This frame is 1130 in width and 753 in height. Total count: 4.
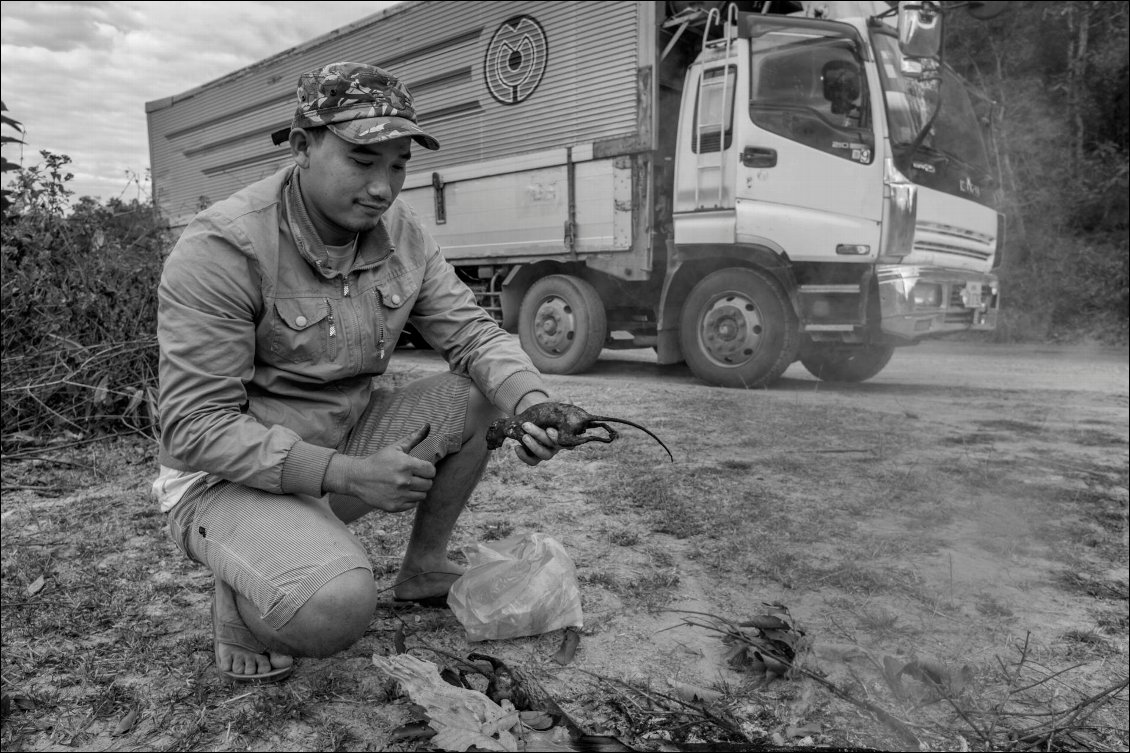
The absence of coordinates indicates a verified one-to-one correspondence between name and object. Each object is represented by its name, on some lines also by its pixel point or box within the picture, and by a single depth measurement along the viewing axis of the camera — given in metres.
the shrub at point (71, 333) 4.37
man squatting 1.87
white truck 6.03
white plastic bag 2.24
